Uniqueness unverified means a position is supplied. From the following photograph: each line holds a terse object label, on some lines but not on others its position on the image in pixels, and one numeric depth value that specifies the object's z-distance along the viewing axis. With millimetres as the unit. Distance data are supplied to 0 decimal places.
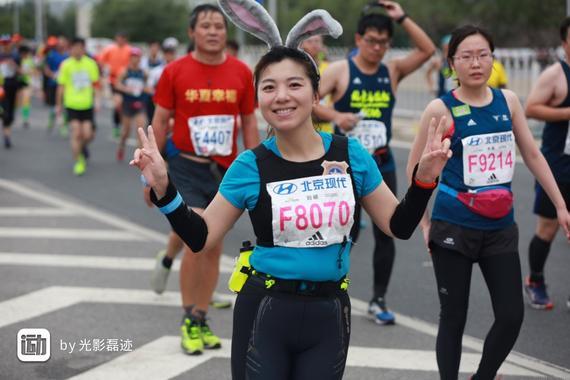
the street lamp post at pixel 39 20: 45719
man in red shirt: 6023
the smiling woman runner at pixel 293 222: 3508
